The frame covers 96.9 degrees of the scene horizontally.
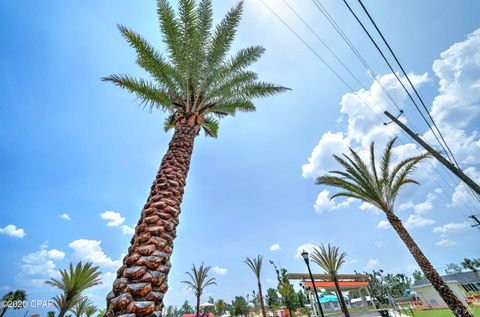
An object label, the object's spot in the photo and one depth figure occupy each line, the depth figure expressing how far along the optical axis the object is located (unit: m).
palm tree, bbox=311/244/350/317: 25.64
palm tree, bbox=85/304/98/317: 30.90
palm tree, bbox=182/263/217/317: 30.44
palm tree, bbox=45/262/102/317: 18.36
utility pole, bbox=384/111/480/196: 6.98
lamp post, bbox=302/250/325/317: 14.68
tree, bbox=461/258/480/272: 63.98
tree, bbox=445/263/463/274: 80.89
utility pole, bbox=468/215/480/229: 25.70
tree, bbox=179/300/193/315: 85.27
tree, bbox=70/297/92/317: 26.48
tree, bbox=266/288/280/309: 62.00
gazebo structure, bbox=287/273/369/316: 25.79
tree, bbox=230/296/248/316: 45.64
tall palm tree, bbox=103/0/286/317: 4.40
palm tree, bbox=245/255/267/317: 30.85
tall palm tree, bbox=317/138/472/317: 13.90
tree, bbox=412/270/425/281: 95.89
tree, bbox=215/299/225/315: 50.98
